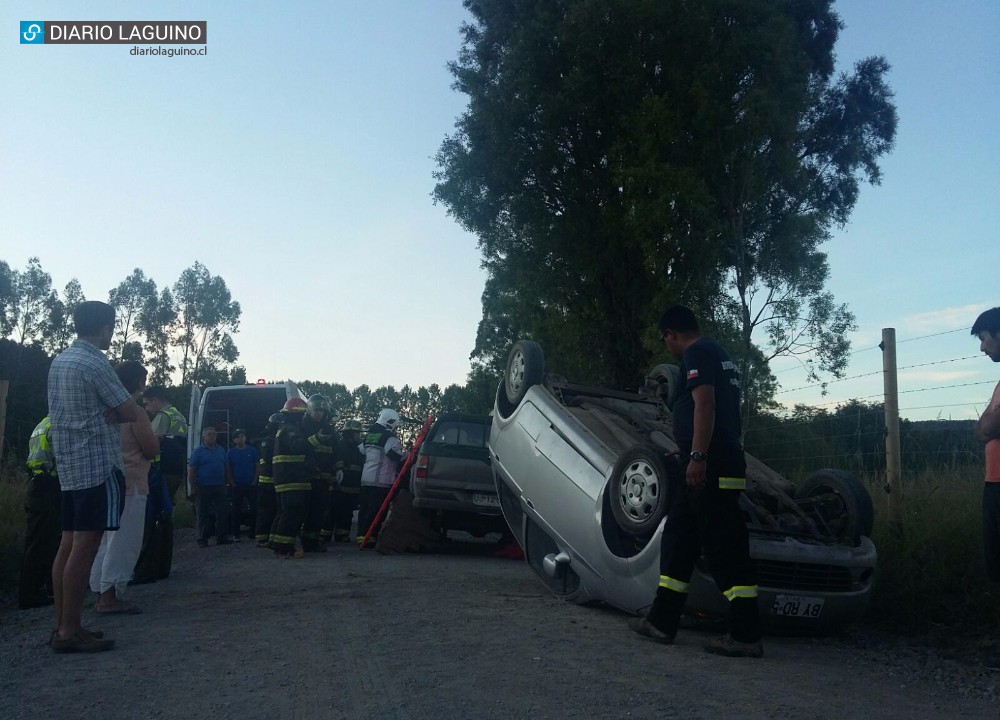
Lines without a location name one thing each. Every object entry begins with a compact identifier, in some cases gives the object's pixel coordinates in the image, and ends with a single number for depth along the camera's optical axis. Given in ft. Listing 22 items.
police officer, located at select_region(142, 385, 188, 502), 32.60
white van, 55.16
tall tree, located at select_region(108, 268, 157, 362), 234.99
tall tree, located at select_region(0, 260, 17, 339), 218.18
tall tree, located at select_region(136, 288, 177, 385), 238.68
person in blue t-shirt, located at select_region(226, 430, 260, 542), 46.19
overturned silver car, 18.29
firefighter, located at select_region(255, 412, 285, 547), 39.34
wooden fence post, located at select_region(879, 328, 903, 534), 25.72
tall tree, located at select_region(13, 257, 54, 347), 220.84
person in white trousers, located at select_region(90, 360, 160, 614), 21.85
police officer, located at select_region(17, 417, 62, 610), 22.90
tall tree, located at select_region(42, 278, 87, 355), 221.66
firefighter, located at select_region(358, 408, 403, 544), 41.52
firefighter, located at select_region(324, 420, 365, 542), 43.96
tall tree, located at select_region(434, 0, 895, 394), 66.49
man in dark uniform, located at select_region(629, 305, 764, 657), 16.97
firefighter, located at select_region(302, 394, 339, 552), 37.83
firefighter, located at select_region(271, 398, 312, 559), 35.32
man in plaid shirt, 17.33
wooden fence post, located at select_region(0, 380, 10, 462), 33.63
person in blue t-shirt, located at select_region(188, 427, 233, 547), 41.73
